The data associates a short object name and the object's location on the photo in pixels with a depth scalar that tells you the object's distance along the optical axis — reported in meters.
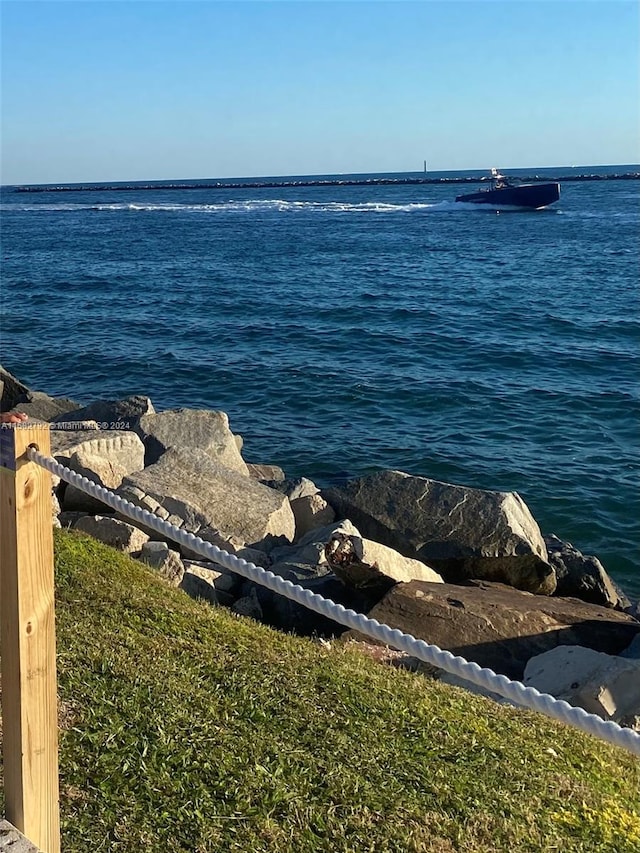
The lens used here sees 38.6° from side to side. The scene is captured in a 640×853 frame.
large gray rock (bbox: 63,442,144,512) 8.66
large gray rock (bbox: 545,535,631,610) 9.11
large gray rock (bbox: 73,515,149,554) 7.38
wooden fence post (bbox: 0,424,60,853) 2.86
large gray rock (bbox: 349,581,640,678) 6.61
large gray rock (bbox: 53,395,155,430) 12.38
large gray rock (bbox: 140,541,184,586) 6.94
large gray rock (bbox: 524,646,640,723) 5.63
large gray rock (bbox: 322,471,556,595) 8.57
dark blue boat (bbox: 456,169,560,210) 67.62
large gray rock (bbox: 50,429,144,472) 9.67
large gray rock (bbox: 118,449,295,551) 8.66
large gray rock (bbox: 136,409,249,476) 11.04
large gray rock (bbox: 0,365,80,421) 14.33
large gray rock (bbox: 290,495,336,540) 9.90
